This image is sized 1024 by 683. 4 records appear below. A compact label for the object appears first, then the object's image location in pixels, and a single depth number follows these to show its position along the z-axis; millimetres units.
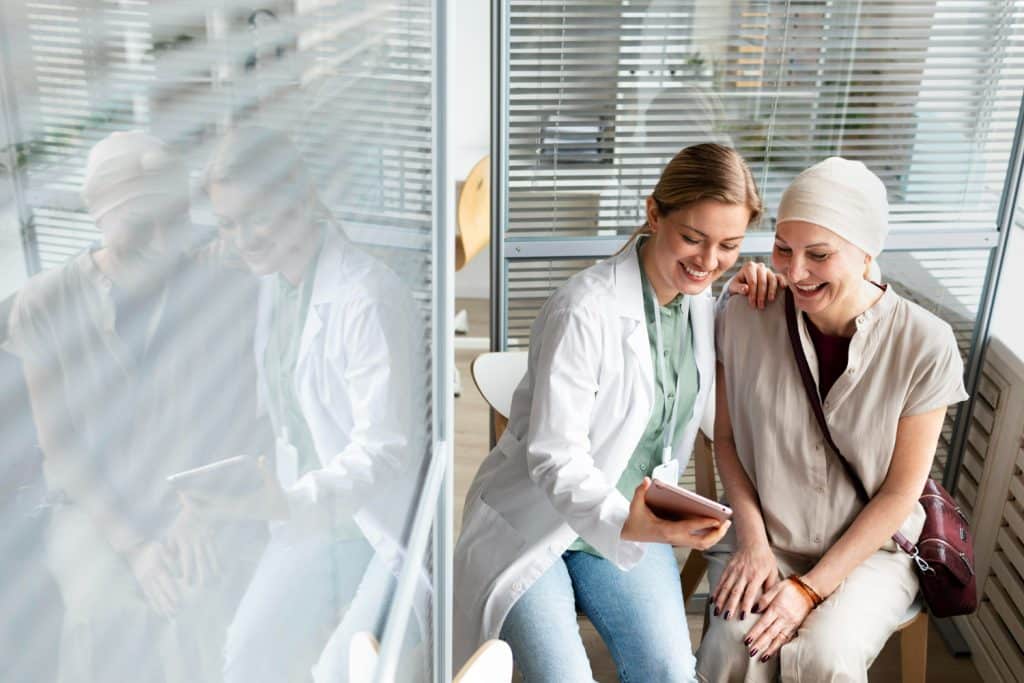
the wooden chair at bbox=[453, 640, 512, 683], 1306
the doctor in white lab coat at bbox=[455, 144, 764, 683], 1822
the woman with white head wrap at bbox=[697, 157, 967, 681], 1896
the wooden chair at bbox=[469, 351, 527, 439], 2295
